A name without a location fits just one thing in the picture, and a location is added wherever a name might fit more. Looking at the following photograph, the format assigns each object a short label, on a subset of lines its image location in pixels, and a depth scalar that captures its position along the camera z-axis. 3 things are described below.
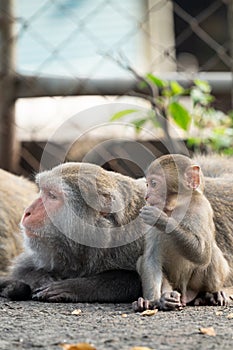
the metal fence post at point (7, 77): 12.01
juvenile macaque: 7.12
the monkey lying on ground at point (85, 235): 7.82
